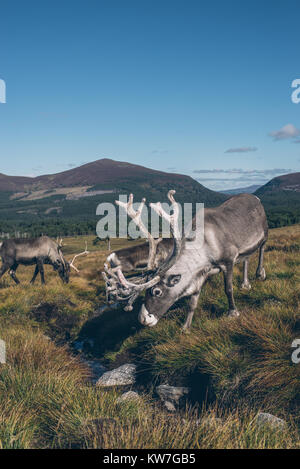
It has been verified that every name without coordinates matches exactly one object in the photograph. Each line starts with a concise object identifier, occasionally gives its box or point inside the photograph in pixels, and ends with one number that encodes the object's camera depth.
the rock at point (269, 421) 4.10
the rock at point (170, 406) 5.45
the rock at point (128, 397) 5.08
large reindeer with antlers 6.87
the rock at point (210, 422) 3.99
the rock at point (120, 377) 6.51
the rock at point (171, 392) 5.78
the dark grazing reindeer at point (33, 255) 15.45
